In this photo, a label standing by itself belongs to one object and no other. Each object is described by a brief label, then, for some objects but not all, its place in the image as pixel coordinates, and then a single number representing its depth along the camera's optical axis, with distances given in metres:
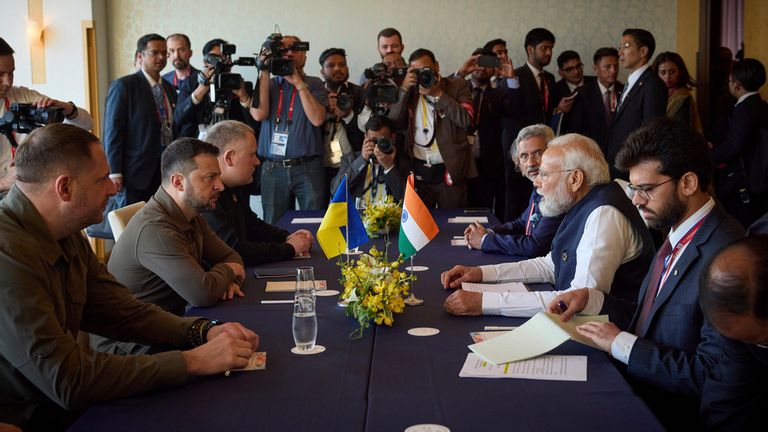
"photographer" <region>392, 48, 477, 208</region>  5.96
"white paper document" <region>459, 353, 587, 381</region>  2.00
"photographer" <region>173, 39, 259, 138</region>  6.04
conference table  1.74
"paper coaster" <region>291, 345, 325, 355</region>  2.23
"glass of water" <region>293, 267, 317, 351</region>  2.20
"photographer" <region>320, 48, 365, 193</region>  6.30
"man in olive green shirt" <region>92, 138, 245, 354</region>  2.84
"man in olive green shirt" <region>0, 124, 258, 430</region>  1.88
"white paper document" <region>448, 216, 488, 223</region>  4.93
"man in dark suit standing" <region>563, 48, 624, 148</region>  6.75
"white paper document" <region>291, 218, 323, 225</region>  4.99
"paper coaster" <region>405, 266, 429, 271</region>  3.42
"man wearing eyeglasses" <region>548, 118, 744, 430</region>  2.11
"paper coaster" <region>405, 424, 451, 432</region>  1.69
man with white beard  2.65
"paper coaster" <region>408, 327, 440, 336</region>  2.41
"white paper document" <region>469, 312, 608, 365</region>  2.14
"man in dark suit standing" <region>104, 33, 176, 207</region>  5.74
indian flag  2.95
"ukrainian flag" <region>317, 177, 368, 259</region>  3.21
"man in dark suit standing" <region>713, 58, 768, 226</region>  6.00
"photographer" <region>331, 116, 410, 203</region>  5.43
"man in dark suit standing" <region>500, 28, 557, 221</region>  6.79
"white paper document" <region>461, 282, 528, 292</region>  2.99
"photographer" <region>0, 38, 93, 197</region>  3.99
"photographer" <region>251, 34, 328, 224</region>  6.11
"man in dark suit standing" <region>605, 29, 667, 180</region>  5.88
